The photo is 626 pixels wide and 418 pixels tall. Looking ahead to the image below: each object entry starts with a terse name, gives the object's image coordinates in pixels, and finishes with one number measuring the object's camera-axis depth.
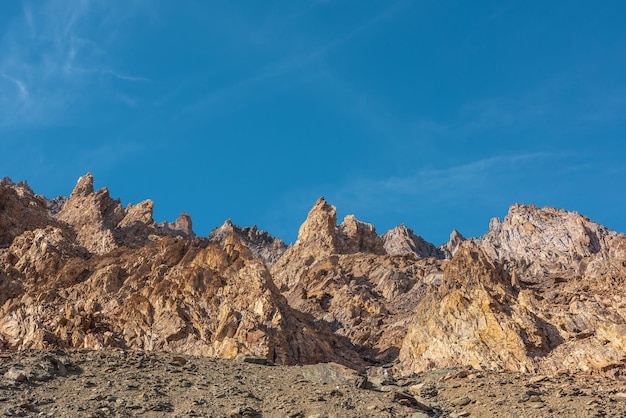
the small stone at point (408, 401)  29.48
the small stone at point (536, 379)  32.44
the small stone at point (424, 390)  32.28
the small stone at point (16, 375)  29.72
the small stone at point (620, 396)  28.97
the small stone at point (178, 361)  35.18
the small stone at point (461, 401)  30.14
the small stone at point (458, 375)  34.38
